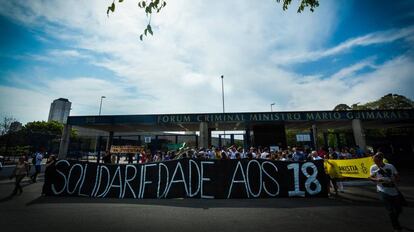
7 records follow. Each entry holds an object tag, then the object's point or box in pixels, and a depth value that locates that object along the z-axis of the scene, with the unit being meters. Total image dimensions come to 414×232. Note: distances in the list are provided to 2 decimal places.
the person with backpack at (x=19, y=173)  9.01
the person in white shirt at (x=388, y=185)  4.70
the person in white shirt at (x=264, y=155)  13.09
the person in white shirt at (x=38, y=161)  13.30
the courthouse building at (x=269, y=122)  19.03
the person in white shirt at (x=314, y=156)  10.04
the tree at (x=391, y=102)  39.66
